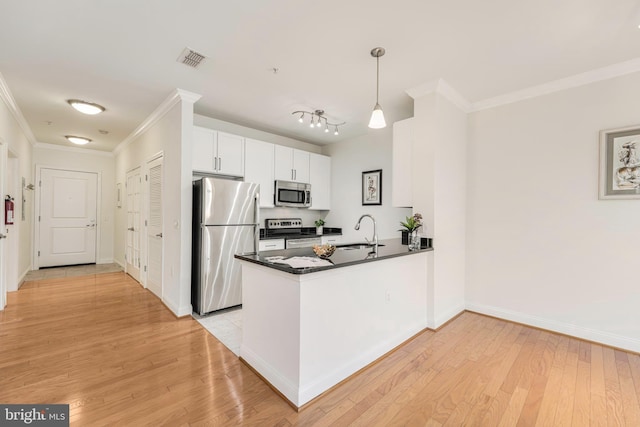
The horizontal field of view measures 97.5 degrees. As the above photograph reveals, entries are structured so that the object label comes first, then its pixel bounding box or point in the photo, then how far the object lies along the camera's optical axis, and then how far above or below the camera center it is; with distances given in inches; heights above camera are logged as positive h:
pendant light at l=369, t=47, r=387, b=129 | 89.3 +31.2
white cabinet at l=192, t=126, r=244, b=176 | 140.9 +31.1
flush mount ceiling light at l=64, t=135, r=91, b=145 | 203.0 +51.8
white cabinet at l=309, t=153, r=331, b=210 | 199.2 +22.9
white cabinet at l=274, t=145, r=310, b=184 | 178.9 +31.5
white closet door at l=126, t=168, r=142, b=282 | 185.8 -8.3
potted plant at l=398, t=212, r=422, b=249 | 114.3 -5.5
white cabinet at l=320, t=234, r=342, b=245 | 190.9 -18.6
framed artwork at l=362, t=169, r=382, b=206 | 177.8 +16.3
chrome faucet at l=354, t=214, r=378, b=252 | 106.2 -13.5
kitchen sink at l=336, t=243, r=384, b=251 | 113.6 -14.3
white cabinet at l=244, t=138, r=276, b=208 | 163.2 +26.8
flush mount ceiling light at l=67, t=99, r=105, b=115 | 136.5 +50.9
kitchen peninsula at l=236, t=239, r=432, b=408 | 71.9 -30.5
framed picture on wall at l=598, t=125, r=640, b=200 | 99.7 +18.6
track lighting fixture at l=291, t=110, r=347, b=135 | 149.3 +52.8
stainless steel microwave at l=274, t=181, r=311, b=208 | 178.5 +11.5
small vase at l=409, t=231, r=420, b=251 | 112.6 -11.9
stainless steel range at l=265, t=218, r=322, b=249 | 174.5 -13.9
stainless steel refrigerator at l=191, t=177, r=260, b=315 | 129.0 -13.3
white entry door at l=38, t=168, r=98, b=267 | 230.4 -6.3
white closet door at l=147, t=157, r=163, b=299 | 152.1 -10.0
